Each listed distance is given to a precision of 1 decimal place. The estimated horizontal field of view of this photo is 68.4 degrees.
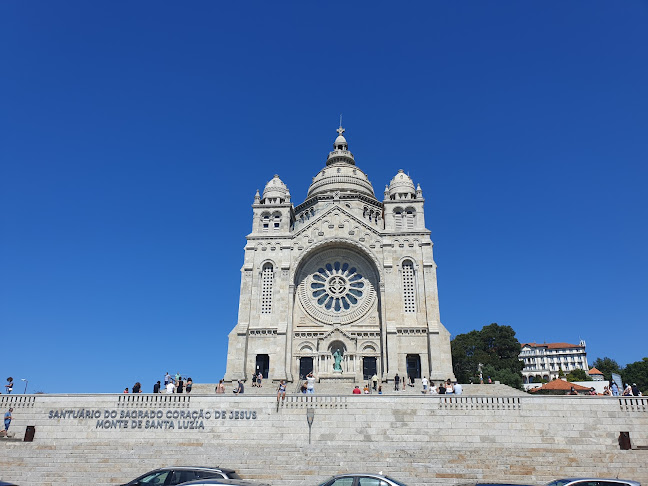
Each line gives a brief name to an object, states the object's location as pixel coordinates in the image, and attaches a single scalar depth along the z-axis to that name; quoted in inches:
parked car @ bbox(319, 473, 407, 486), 515.5
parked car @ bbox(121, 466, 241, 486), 574.9
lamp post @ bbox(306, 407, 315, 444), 908.0
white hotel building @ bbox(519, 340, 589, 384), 4254.2
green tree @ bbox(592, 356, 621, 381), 3281.3
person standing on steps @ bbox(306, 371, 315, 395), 1047.4
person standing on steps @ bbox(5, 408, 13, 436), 944.3
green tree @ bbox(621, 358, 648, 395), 2785.4
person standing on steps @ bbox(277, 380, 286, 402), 940.8
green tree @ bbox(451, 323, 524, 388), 2176.4
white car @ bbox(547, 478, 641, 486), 538.0
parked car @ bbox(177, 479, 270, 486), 453.7
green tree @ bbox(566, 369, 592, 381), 2746.8
